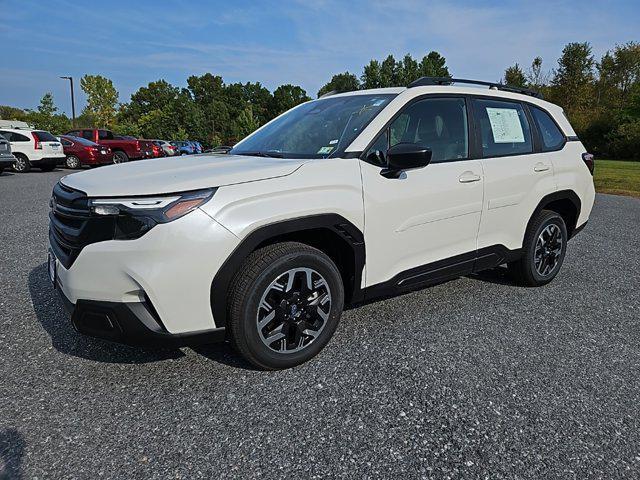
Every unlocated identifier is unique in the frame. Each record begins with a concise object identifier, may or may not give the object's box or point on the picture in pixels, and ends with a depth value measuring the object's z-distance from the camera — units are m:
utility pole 45.21
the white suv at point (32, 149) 15.48
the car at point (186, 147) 33.81
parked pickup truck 20.67
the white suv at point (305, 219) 2.23
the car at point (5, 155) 13.69
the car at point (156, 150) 22.33
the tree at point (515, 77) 41.12
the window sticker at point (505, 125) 3.68
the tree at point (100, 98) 67.69
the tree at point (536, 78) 40.30
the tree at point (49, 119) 49.81
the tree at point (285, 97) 77.31
